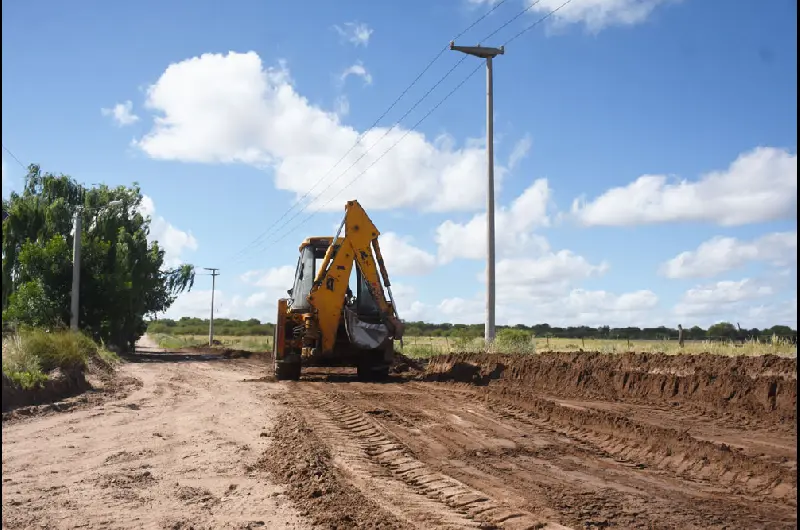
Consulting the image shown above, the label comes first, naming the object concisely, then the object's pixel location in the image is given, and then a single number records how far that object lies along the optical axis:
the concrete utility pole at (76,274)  23.14
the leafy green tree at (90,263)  26.47
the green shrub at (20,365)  12.03
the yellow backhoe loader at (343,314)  18.55
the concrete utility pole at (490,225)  23.98
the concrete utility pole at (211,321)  73.60
